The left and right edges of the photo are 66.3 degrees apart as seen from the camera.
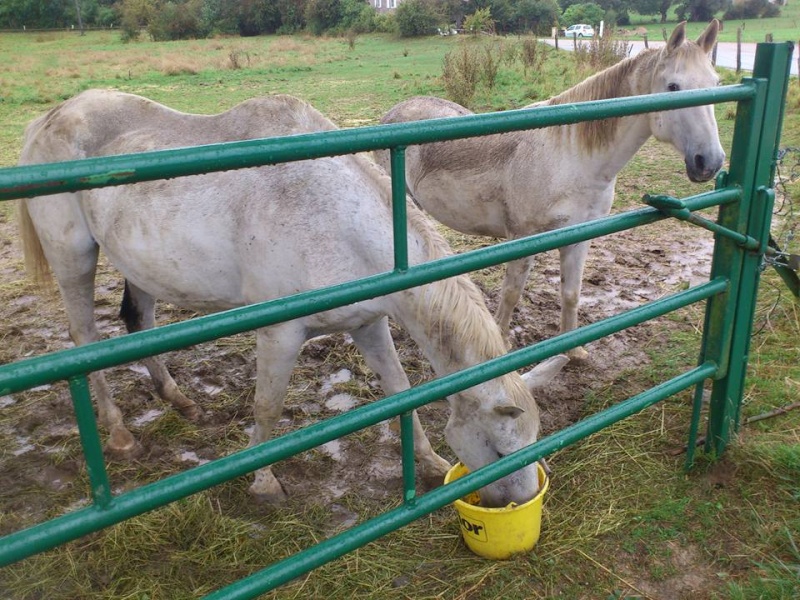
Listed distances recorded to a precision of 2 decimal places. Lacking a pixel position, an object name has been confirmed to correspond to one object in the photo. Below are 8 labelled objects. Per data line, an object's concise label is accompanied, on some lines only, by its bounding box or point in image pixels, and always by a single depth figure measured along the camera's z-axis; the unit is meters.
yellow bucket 2.15
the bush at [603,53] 12.98
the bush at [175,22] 47.62
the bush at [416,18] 38.41
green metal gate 1.12
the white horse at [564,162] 3.23
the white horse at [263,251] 2.20
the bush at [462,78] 12.54
